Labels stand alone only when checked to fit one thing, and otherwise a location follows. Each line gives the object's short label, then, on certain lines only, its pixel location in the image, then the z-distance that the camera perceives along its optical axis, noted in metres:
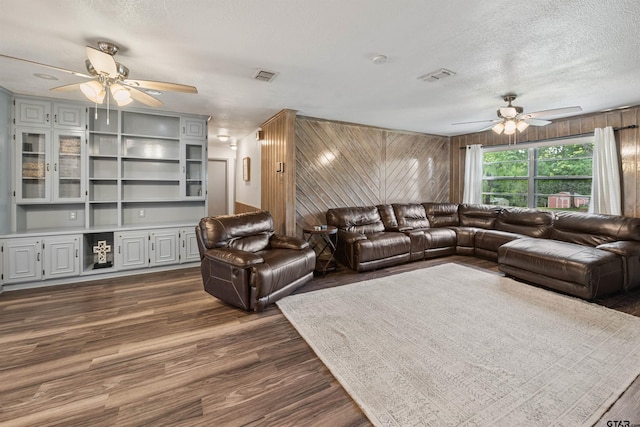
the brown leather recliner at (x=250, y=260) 2.99
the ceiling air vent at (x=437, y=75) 2.99
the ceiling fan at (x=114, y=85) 2.40
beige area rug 1.69
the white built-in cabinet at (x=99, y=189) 3.79
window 5.00
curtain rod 4.23
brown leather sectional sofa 3.38
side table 4.41
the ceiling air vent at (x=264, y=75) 3.01
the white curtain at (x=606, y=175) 4.35
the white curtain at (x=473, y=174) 6.41
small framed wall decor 6.80
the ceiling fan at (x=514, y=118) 3.76
